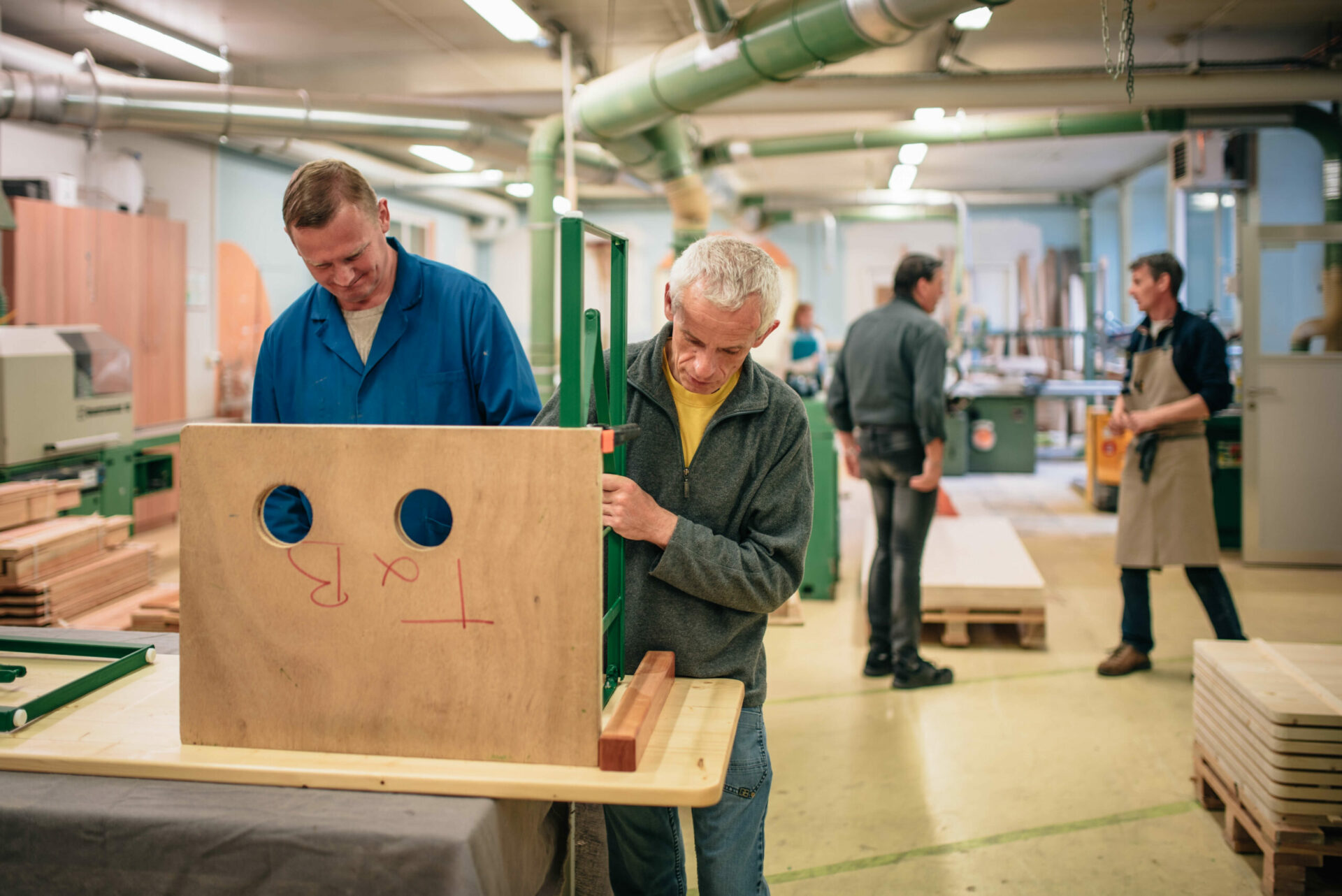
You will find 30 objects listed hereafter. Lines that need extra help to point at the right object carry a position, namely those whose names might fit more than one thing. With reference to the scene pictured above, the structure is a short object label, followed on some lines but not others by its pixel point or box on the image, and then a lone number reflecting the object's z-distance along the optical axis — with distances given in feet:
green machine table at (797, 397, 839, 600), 15.93
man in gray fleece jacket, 4.48
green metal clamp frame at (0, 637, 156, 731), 4.00
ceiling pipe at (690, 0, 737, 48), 13.52
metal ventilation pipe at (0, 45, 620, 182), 17.13
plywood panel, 3.60
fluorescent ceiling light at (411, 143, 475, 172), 28.27
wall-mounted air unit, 21.01
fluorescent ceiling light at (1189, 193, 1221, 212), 33.81
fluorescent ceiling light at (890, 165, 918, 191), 32.35
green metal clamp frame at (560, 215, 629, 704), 3.75
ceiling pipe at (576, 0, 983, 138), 12.22
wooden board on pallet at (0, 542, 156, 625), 9.99
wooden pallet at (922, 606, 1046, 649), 13.78
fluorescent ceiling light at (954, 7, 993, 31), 17.10
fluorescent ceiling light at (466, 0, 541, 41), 17.19
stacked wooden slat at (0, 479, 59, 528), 10.77
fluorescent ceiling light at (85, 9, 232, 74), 17.83
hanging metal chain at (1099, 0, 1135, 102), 8.02
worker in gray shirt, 11.69
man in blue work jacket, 5.72
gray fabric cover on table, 3.30
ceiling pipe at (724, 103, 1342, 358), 18.65
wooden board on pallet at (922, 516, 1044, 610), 13.76
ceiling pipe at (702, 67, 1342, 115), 18.12
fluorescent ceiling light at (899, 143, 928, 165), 28.27
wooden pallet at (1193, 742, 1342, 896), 7.19
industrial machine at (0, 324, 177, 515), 13.17
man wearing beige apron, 11.50
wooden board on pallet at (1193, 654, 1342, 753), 7.02
